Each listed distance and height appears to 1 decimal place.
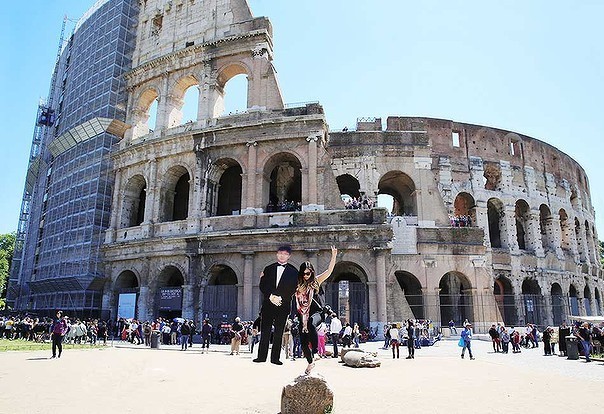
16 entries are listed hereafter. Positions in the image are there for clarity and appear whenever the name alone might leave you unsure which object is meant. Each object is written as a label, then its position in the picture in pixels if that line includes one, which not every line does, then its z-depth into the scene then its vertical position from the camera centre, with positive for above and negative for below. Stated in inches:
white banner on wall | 810.8 +3.3
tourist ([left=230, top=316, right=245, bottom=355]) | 539.7 -35.0
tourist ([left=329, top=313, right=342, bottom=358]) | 536.3 -25.3
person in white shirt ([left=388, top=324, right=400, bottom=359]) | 532.6 -37.2
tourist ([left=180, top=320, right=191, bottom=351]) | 615.2 -36.4
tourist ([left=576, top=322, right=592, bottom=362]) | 518.2 -34.0
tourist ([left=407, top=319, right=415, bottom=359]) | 527.2 -39.2
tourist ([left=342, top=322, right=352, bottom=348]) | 565.6 -36.4
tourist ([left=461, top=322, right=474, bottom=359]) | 524.4 -35.8
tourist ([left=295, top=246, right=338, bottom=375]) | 202.2 +0.7
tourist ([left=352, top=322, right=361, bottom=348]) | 593.0 -36.4
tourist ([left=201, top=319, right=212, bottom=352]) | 597.0 -34.6
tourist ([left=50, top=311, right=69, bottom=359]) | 472.1 -29.9
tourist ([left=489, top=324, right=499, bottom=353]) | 627.8 -36.7
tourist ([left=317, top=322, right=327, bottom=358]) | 486.6 -33.9
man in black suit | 197.8 +2.4
